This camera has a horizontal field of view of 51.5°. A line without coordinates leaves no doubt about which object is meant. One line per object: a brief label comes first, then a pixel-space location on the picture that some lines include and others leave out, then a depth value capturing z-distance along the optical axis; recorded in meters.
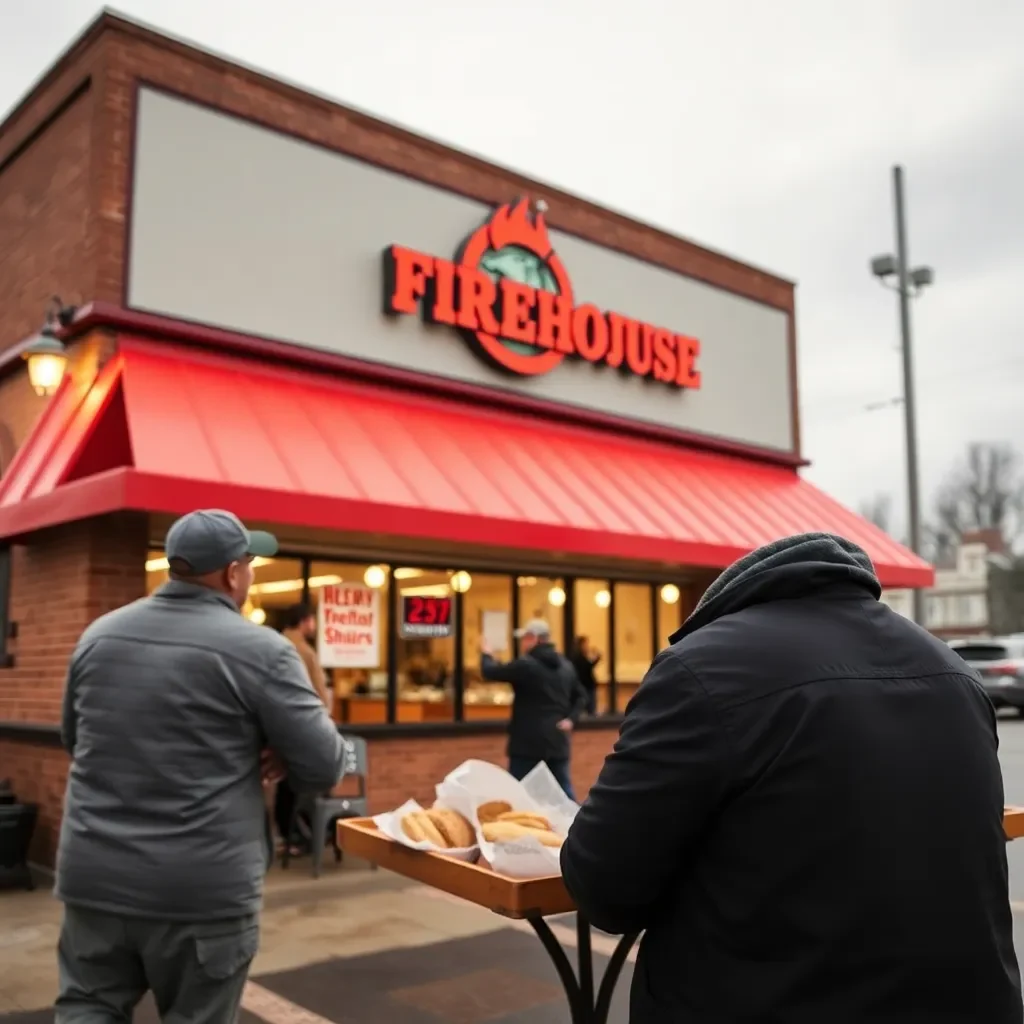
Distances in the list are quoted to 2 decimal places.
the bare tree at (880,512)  73.31
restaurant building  8.16
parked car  22.12
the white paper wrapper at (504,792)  3.43
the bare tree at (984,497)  60.50
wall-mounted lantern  8.26
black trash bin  7.62
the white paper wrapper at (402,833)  3.10
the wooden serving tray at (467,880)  2.71
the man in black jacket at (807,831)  1.65
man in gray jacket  2.68
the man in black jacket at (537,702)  8.76
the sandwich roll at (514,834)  3.03
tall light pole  18.55
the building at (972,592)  48.47
